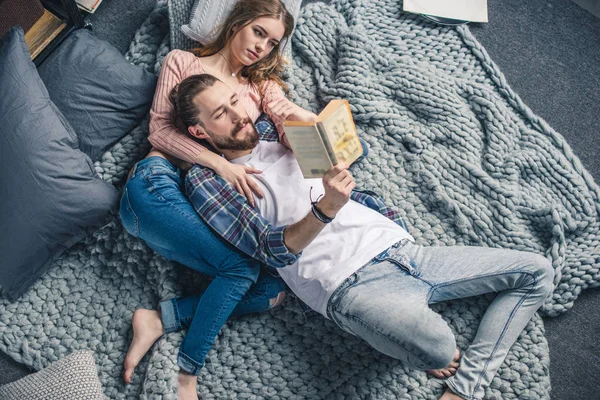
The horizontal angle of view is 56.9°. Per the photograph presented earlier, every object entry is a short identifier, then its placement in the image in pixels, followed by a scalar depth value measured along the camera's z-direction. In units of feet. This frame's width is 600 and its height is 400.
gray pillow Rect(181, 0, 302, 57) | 6.57
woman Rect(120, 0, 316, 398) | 5.62
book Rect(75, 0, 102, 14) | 6.82
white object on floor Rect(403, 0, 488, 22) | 7.12
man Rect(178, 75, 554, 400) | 5.30
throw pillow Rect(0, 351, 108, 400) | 5.10
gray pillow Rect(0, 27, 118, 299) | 5.55
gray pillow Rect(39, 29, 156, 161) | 6.20
